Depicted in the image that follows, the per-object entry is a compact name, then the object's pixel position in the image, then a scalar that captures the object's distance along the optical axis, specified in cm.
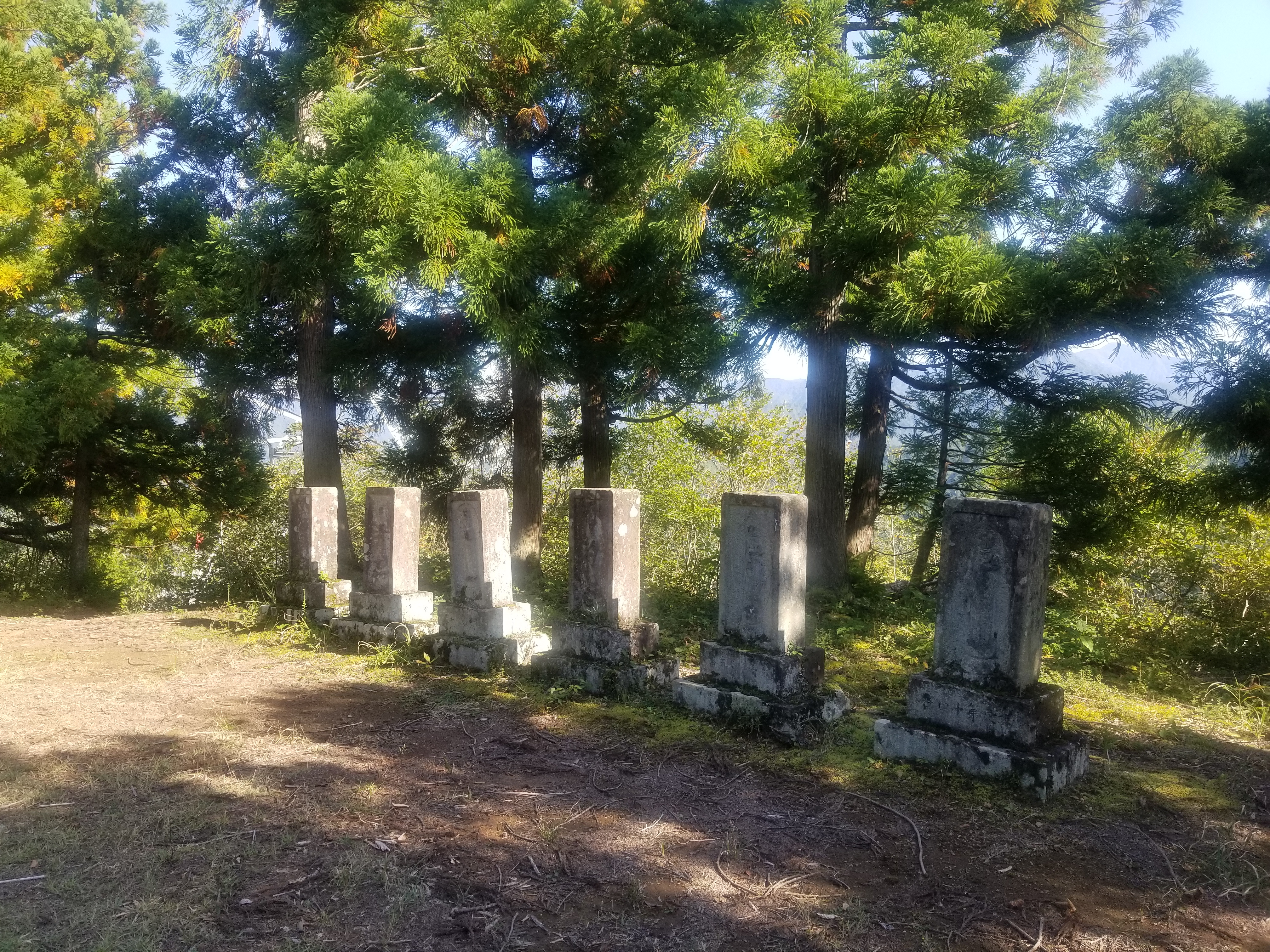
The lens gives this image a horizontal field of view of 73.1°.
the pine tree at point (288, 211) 907
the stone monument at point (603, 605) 605
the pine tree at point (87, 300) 1024
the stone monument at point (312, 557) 869
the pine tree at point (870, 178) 754
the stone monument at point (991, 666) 437
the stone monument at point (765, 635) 515
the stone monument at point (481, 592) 689
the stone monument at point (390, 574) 774
